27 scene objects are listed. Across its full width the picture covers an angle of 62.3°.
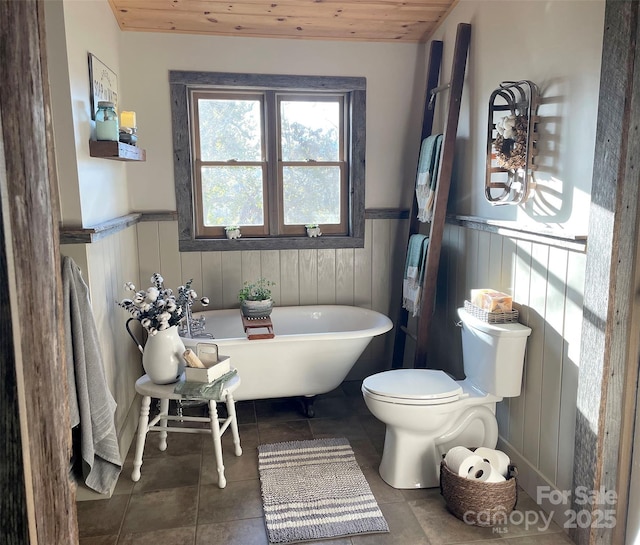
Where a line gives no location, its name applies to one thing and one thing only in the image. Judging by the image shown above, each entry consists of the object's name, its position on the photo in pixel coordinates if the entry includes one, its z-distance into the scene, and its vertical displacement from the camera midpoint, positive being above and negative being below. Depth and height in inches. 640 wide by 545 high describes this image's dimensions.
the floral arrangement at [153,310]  100.3 -22.7
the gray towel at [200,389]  96.9 -36.5
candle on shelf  109.0 +14.5
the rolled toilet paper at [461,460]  89.9 -46.5
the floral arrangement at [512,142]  92.0 +7.9
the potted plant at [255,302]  133.0 -28.1
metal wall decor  90.5 +8.1
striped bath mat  87.0 -54.9
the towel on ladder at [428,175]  123.6 +3.0
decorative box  99.3 -34.3
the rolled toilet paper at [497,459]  91.8 -47.0
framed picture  100.2 +22.0
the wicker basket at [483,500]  87.0 -51.1
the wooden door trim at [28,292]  26.1 -5.3
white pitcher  101.1 -31.7
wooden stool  99.6 -44.1
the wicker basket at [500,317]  96.3 -23.4
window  137.7 +7.3
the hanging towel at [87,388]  85.4 -32.7
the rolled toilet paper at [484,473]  88.4 -47.8
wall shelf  96.5 +7.5
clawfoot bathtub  114.5 -37.6
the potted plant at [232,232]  140.9 -11.2
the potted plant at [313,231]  144.3 -11.4
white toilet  94.5 -38.7
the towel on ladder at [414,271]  127.4 -20.3
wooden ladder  116.0 +8.3
